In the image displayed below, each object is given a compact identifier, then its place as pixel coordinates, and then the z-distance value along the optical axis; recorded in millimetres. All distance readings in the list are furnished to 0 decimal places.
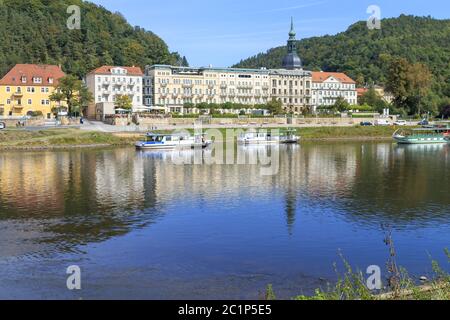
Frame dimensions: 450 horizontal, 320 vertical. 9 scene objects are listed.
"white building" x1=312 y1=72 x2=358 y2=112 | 140375
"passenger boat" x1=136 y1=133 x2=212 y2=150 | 72500
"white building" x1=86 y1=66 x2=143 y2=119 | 107438
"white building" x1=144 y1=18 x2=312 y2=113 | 119312
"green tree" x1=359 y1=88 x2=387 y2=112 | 128000
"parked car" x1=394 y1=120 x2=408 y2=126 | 107412
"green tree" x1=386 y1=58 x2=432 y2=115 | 115188
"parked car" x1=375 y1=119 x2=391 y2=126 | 106812
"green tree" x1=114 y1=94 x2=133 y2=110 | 99688
